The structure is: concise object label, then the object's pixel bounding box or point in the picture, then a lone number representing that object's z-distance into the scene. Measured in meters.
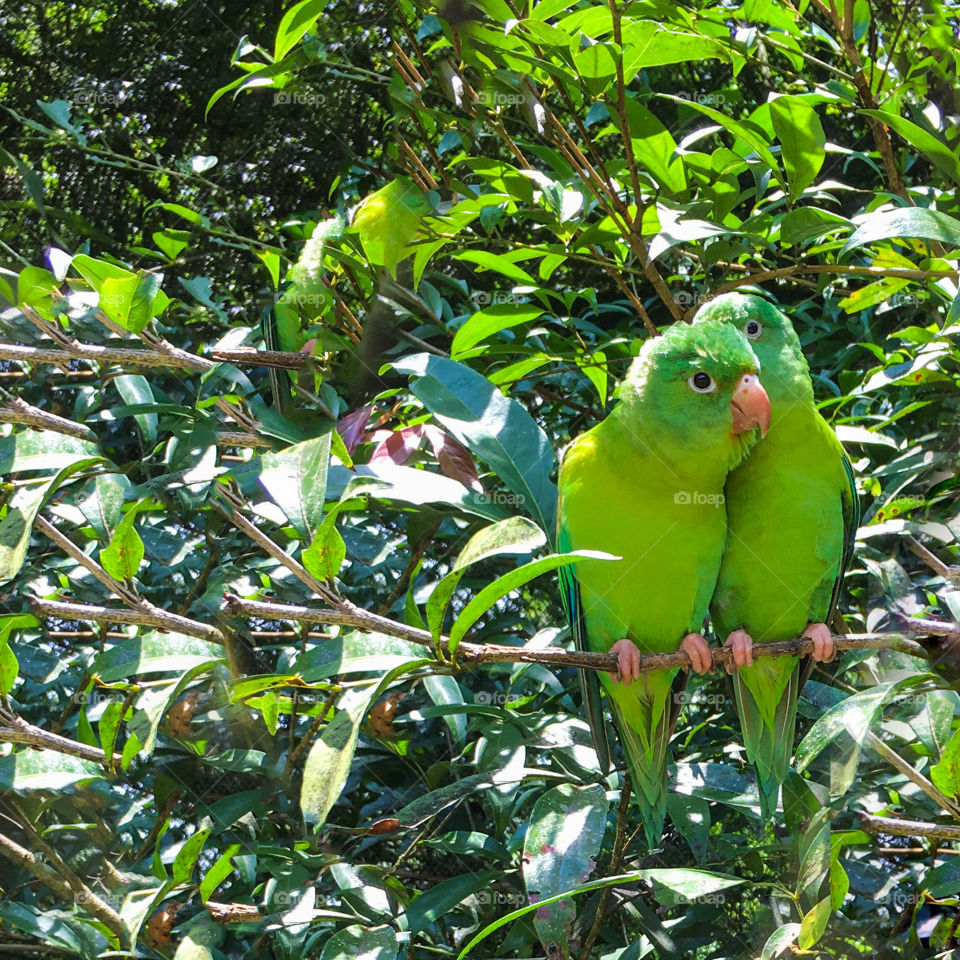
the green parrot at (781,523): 1.29
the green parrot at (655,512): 1.26
